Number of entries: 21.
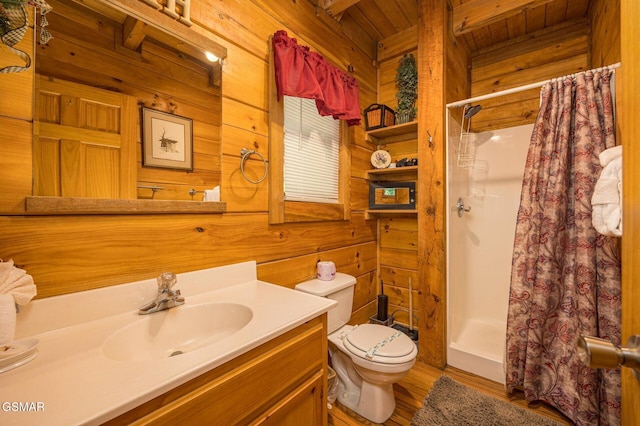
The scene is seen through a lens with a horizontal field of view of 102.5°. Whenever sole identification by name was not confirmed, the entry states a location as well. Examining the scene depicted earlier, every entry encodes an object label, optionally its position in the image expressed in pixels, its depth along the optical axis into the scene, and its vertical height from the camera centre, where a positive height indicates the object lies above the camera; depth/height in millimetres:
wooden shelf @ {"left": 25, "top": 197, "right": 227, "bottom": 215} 800 +23
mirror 856 +441
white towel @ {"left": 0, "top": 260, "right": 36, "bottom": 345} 642 -212
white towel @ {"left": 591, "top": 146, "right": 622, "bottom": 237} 1045 +54
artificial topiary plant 2150 +1017
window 1512 +311
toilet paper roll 1714 -405
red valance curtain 1476 +848
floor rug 1379 -1140
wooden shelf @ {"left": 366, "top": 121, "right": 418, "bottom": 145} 2135 +691
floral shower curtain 1314 -312
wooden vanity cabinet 606 -513
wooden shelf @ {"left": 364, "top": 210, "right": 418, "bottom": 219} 2092 -24
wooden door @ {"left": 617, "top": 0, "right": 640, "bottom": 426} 437 +44
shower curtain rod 1370 +744
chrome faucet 959 -329
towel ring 1354 +297
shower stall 2008 -151
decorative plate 2303 +463
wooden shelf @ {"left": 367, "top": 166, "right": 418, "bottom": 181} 2156 +338
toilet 1333 -775
